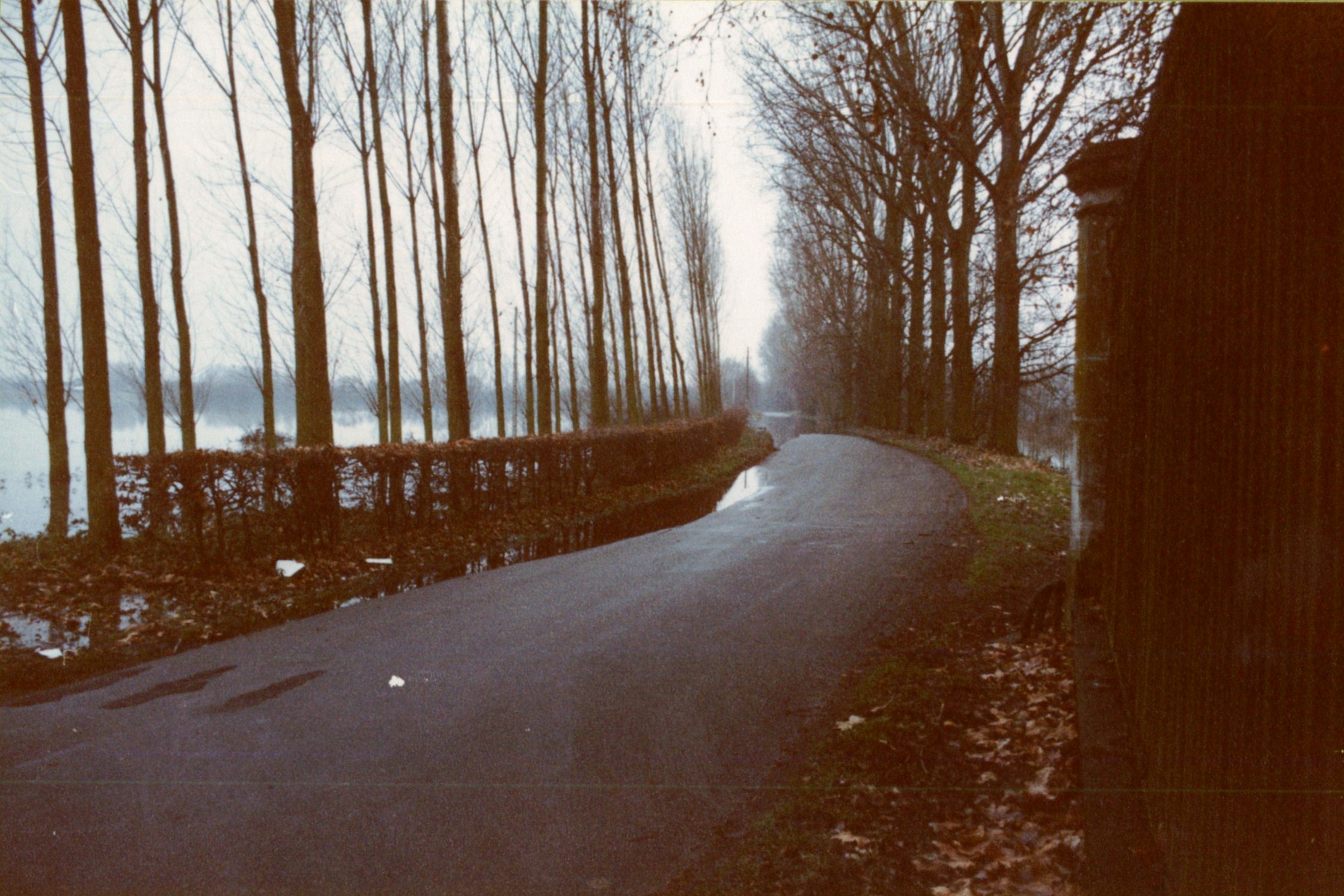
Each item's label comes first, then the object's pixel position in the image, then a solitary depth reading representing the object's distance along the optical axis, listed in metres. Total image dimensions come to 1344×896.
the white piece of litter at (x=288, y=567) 8.98
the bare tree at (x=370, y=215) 19.66
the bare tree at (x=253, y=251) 18.81
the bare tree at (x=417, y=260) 22.03
